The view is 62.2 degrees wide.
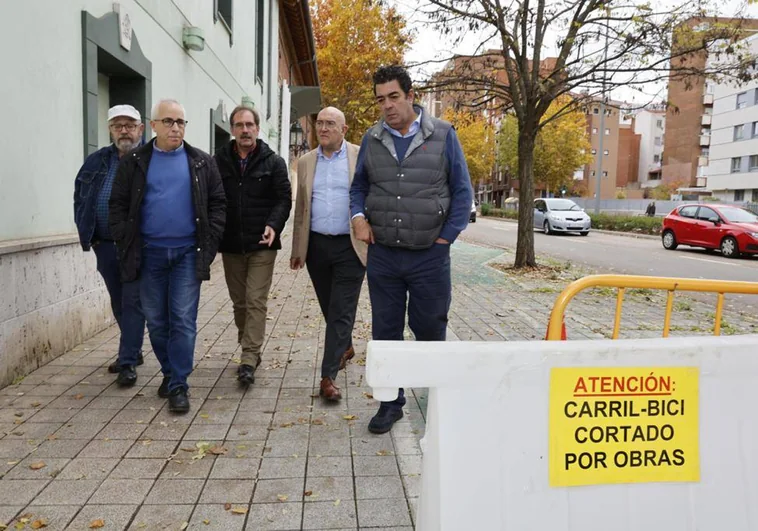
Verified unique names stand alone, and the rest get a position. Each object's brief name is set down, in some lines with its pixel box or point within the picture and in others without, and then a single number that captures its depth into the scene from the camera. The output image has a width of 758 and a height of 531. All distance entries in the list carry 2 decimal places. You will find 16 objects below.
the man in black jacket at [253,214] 4.56
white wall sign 6.31
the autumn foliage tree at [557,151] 47.87
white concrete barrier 1.95
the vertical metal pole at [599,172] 31.38
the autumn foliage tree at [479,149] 62.35
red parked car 17.03
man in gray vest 3.61
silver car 26.23
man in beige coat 4.34
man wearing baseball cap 4.50
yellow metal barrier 2.67
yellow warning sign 2.03
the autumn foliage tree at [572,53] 10.41
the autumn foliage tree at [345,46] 22.33
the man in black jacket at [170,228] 4.03
